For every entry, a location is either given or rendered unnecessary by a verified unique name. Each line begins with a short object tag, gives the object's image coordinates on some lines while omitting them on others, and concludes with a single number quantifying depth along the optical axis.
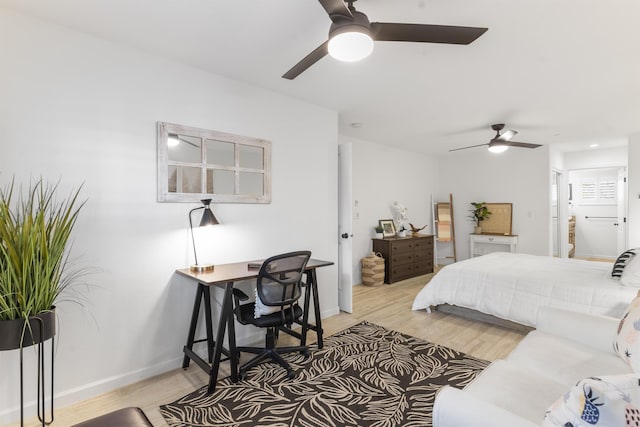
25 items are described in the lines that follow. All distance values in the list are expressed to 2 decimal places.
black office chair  2.27
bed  2.78
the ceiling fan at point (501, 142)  4.21
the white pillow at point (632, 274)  2.72
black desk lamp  2.44
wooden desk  2.21
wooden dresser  5.22
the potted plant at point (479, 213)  6.26
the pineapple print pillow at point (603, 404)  0.76
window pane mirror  2.48
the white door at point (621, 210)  6.07
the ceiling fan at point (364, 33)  1.51
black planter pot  1.49
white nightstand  5.90
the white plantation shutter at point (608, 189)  6.92
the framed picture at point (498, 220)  6.07
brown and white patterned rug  1.93
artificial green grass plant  1.52
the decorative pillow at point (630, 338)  1.36
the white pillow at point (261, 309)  2.34
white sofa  1.09
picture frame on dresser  5.67
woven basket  5.04
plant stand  1.49
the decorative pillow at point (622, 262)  2.92
